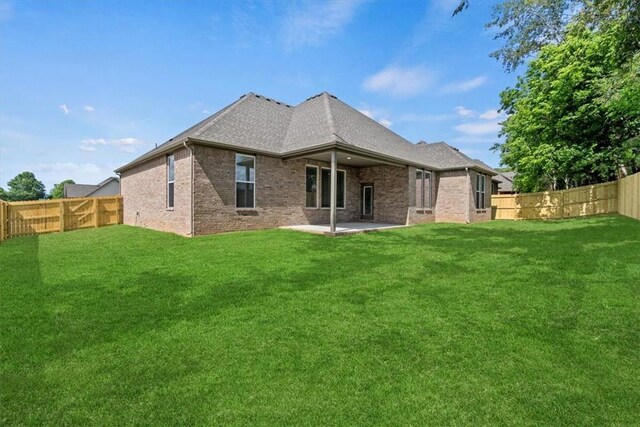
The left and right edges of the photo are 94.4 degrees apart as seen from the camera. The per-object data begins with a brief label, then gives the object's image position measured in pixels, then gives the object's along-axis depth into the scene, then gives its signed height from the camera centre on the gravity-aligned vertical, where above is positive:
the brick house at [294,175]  10.86 +1.51
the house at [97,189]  37.41 +2.31
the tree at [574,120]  15.83 +4.96
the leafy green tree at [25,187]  75.00 +5.44
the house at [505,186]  39.75 +2.96
